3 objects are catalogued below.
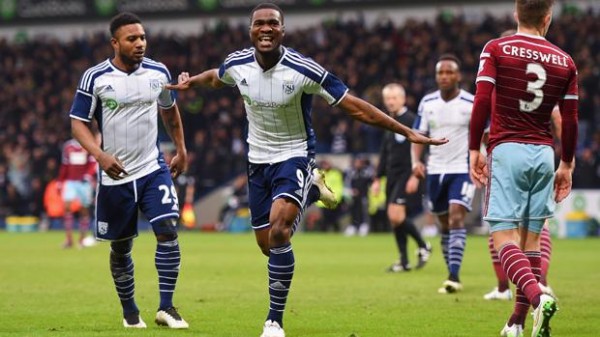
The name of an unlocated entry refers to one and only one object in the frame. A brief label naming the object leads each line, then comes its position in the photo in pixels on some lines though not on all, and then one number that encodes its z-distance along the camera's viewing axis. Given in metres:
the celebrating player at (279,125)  8.95
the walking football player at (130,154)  9.89
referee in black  16.84
